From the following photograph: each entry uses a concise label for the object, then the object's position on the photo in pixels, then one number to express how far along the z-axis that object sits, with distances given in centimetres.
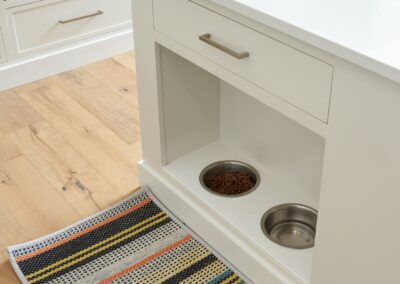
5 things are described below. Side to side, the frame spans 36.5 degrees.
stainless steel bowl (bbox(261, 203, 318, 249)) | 171
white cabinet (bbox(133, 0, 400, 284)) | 114
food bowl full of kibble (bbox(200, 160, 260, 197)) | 185
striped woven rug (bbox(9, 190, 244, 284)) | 168
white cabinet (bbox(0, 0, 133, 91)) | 250
